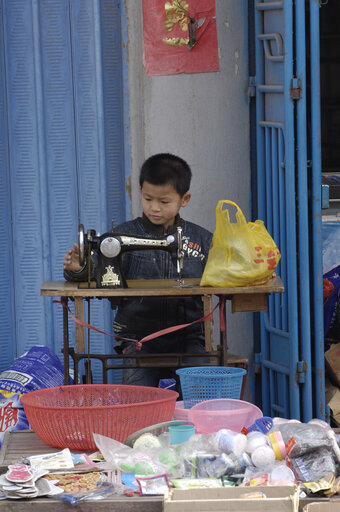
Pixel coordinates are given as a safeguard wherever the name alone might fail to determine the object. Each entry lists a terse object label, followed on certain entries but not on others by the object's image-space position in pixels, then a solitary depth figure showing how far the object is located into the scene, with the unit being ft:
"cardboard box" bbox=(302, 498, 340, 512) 14.11
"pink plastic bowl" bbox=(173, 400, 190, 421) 18.53
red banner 30.34
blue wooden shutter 30.34
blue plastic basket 19.63
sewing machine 22.37
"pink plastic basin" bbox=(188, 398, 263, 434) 17.31
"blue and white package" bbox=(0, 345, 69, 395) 27.36
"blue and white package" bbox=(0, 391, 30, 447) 26.60
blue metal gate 27.34
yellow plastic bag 22.06
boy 24.18
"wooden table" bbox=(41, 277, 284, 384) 21.81
